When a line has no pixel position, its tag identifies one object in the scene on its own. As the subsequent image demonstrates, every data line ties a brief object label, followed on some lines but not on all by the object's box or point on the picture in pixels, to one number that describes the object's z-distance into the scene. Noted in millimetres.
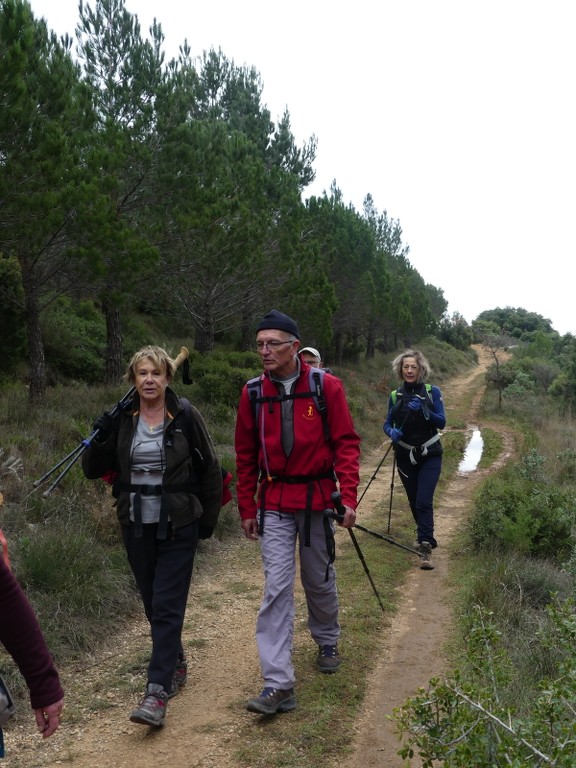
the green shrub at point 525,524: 6668
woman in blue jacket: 6895
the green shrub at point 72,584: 4766
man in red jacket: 4000
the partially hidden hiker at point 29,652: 1905
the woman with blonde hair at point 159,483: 3725
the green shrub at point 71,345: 16297
